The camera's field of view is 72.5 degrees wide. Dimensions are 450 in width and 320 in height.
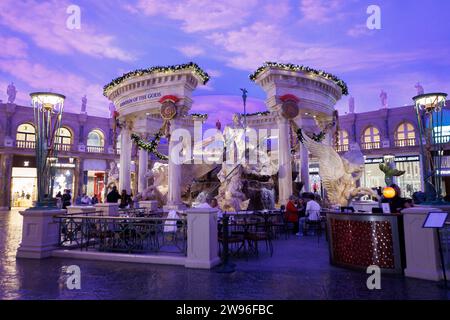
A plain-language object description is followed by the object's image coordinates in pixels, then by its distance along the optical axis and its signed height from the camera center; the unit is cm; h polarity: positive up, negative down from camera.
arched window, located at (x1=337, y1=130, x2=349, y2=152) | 2950 +434
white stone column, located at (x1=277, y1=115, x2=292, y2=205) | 1334 +105
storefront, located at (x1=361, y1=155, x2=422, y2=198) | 2594 +79
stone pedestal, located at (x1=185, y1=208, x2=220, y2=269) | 572 -99
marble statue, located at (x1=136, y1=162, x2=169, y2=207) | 1633 +3
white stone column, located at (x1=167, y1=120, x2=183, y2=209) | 1314 +62
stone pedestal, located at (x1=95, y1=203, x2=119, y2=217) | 998 -63
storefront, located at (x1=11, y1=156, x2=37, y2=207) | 2694 +93
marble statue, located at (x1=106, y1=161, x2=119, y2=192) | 2098 +67
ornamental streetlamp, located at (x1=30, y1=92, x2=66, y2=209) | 721 +114
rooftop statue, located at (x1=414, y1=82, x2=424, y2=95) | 2689 +828
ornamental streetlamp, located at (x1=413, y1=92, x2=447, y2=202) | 645 +79
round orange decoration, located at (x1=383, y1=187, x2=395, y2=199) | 602 -17
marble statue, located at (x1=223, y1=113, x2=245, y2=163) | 1566 +246
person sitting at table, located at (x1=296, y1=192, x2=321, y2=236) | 994 -94
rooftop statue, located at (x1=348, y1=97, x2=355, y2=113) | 3045 +797
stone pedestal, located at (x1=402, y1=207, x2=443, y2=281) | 484 -105
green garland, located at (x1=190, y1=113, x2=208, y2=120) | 2051 +484
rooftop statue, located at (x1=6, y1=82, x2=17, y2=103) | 2692 +878
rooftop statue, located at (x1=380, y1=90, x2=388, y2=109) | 2848 +794
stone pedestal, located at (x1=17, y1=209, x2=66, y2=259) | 669 -97
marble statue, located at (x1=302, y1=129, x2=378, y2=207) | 1158 +45
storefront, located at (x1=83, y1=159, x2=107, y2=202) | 2895 +130
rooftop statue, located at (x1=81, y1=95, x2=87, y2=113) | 3159 +894
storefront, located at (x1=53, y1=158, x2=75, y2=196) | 2895 +149
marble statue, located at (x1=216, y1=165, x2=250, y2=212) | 1262 -22
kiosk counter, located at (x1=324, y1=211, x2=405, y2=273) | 525 -104
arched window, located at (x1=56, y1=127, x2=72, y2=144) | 2964 +529
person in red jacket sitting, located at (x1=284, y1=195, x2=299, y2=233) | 1013 -91
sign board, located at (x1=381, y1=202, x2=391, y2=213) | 553 -44
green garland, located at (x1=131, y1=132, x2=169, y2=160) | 1478 +226
